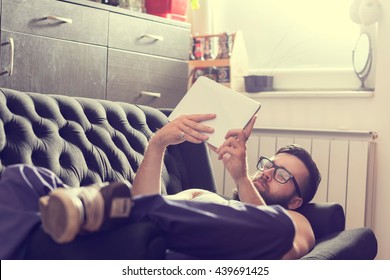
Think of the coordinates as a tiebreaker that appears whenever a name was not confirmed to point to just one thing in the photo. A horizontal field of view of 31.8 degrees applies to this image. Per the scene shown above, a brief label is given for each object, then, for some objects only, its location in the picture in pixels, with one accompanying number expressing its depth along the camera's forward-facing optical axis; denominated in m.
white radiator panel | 3.08
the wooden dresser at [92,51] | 2.67
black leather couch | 1.99
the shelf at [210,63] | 3.50
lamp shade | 3.10
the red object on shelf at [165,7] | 3.36
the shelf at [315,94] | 3.17
